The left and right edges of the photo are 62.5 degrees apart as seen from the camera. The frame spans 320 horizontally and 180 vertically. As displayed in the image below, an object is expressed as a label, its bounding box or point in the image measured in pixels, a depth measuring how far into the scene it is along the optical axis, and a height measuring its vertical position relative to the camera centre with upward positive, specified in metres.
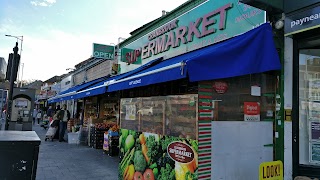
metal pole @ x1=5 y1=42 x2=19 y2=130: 6.91 +0.51
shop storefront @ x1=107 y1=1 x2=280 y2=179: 4.10 -0.11
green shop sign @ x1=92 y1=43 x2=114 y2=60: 11.66 +2.52
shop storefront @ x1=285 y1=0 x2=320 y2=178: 4.80 +0.40
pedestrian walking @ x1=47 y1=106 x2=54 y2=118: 21.27 -0.67
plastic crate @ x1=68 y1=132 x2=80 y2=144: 12.41 -1.55
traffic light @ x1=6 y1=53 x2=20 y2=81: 6.91 +1.02
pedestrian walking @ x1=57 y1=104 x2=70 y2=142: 13.27 -0.79
